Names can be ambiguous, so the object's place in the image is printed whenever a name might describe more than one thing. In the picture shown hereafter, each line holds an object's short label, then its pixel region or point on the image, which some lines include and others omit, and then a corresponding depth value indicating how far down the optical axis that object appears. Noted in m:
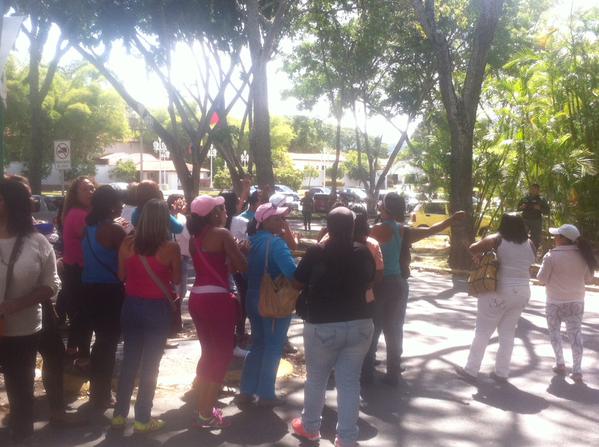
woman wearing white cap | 6.89
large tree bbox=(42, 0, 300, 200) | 12.48
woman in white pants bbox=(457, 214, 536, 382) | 6.73
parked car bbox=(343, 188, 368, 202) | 45.47
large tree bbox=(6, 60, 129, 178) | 41.69
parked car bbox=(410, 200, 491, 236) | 27.05
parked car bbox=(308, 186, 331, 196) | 48.21
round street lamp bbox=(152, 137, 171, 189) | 56.43
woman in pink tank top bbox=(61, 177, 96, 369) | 6.63
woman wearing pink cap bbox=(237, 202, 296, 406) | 5.62
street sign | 17.81
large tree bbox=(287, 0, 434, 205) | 25.91
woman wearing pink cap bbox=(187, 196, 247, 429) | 5.39
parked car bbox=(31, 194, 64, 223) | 24.62
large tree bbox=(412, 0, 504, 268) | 13.88
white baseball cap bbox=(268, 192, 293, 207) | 5.95
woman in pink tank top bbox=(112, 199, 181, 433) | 5.17
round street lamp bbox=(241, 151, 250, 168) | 62.87
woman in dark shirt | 4.81
